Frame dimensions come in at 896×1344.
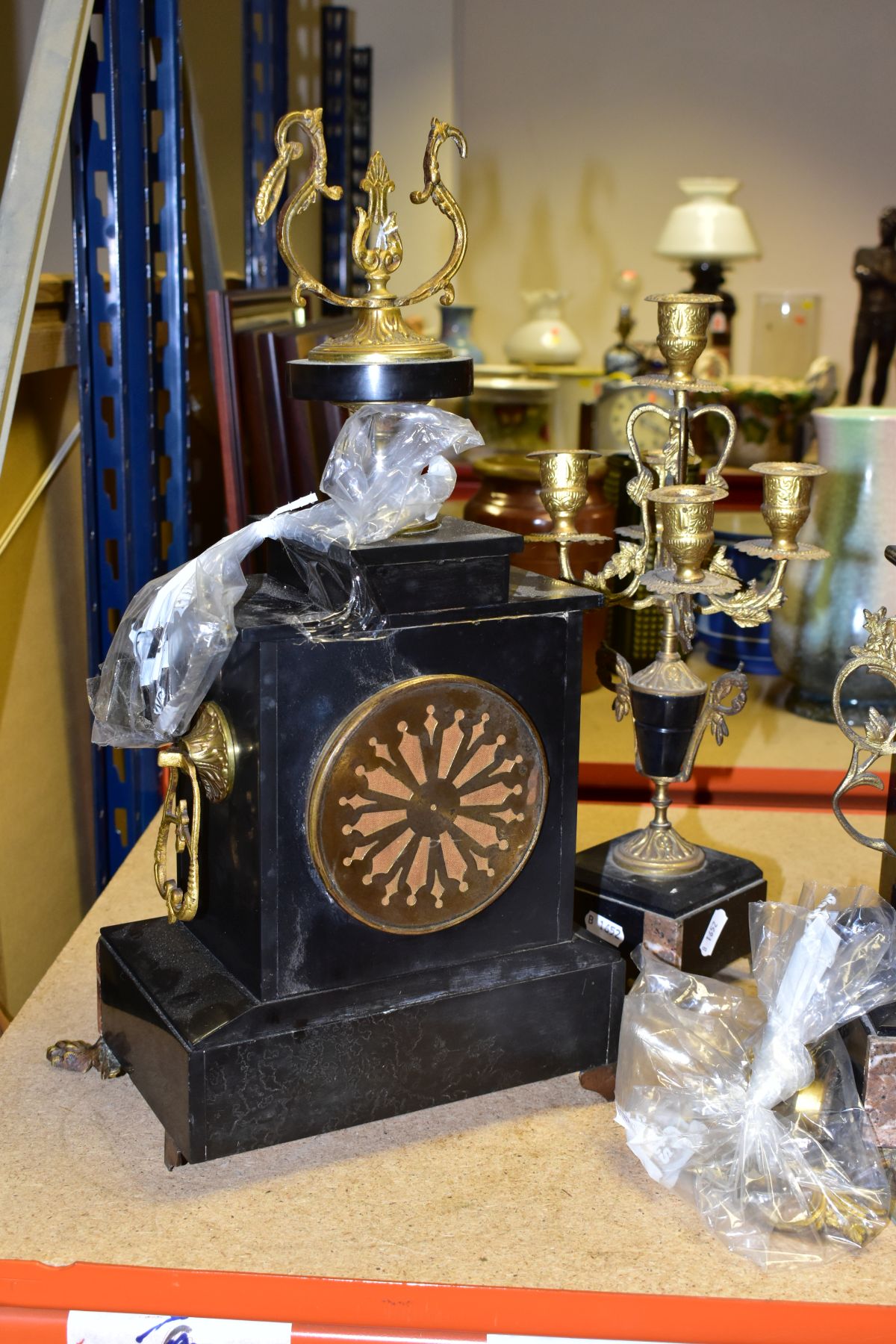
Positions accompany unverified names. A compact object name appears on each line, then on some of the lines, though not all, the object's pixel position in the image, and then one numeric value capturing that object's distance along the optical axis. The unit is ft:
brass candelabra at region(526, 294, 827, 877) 4.05
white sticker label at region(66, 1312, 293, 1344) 3.18
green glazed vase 6.33
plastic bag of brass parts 3.43
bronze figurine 13.44
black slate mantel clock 3.57
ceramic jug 13.50
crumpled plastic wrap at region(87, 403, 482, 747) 3.54
